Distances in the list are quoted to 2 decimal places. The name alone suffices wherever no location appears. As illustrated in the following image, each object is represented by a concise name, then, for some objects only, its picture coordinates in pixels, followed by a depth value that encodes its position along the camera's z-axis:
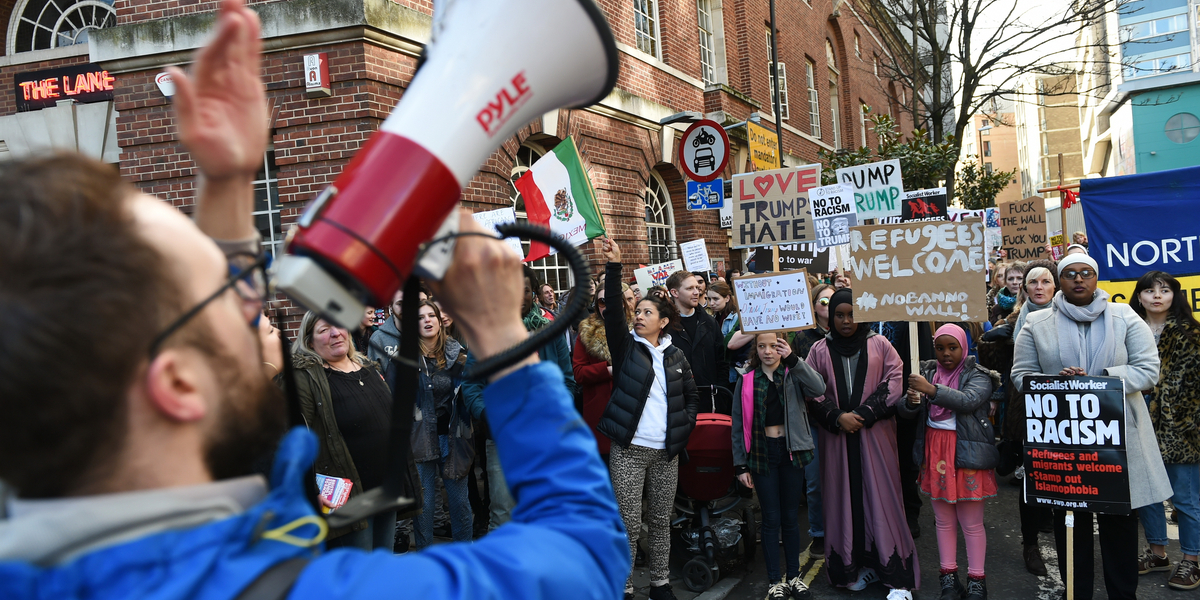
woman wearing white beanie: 4.21
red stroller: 5.13
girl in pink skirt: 4.67
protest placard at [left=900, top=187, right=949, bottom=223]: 11.55
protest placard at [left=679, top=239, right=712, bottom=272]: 9.84
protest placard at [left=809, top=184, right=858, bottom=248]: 8.52
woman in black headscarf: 4.82
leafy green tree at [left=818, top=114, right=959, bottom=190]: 14.92
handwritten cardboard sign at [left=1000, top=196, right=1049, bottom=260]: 11.38
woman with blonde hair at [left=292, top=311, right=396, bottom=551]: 3.89
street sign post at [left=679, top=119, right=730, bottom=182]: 11.48
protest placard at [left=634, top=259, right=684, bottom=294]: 8.98
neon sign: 10.26
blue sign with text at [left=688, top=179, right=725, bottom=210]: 11.81
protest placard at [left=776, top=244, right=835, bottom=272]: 10.78
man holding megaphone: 0.79
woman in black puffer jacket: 4.78
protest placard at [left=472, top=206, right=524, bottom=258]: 6.98
